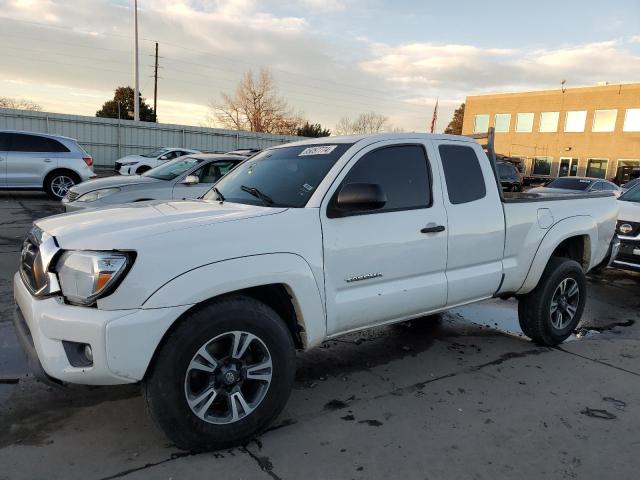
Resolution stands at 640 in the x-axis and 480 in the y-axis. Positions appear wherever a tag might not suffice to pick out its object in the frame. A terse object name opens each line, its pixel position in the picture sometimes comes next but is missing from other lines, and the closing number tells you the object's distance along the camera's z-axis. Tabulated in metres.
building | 39.12
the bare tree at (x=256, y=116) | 52.19
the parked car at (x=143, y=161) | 21.75
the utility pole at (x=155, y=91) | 50.59
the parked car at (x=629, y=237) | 7.44
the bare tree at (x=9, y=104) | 51.97
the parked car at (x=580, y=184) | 15.30
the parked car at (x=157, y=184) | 8.12
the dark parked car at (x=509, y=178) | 25.11
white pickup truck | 2.66
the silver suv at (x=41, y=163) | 12.68
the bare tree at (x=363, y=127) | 65.50
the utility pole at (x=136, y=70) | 33.80
